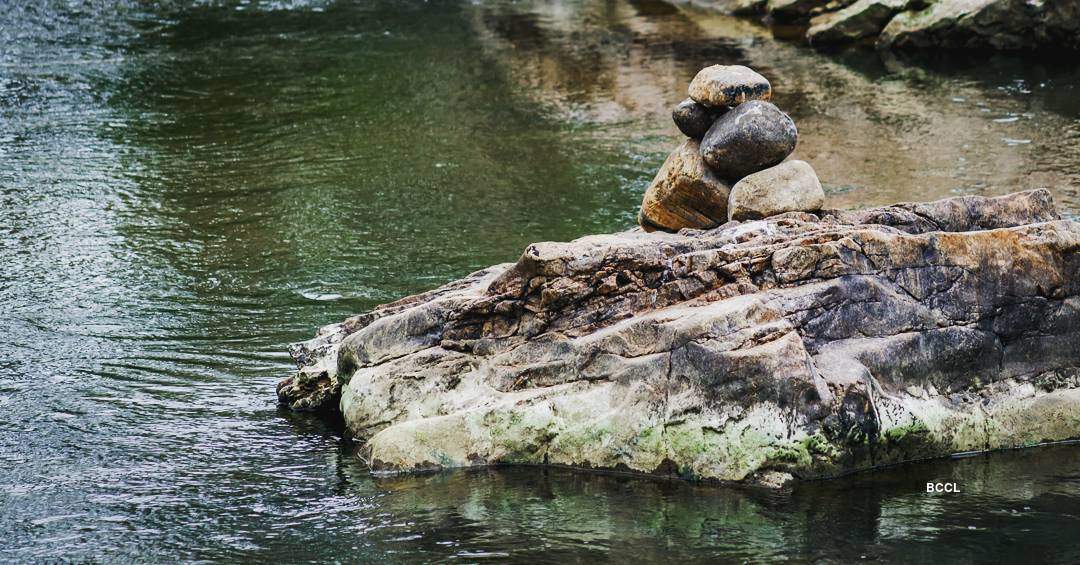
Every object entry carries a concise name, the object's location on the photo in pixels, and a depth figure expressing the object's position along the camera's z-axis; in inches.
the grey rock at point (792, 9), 1478.8
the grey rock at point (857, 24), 1348.4
